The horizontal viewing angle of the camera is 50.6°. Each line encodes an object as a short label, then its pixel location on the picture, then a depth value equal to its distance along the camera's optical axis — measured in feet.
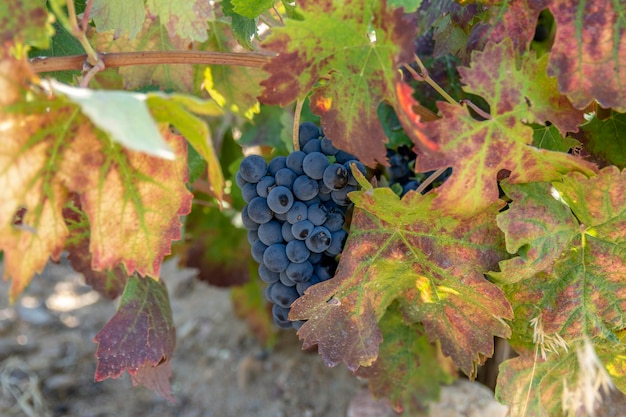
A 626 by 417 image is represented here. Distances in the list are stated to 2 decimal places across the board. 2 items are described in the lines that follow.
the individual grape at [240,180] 3.25
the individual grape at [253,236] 3.37
